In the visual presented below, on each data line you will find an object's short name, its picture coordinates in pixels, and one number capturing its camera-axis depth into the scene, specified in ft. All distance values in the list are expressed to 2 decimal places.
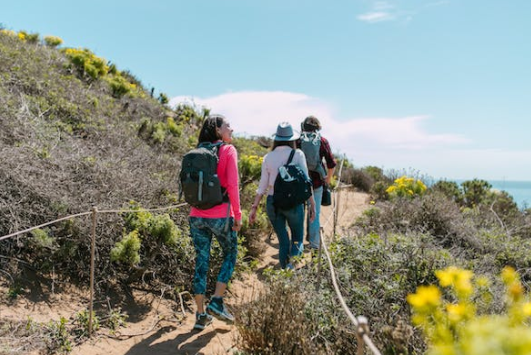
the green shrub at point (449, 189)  34.96
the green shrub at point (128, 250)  13.98
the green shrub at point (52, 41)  44.96
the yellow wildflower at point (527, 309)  3.66
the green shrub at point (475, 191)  34.65
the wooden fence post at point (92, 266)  11.79
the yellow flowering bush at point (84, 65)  35.24
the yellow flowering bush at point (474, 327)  2.88
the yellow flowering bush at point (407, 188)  28.35
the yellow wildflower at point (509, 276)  4.43
